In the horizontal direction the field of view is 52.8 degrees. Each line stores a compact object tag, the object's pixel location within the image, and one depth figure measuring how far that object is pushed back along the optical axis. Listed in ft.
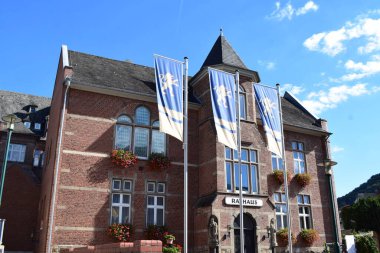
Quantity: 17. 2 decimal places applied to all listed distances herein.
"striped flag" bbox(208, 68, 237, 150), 55.57
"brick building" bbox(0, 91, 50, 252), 87.04
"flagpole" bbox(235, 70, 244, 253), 51.72
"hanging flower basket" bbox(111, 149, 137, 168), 61.77
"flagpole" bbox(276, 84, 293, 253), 58.05
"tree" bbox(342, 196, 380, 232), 133.28
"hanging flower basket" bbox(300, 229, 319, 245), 72.95
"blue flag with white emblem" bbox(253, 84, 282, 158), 60.39
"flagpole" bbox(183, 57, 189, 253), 48.52
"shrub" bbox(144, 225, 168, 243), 60.39
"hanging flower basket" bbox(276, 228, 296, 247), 69.36
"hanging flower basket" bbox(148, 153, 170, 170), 64.69
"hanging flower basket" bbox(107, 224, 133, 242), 57.88
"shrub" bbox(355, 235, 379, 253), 64.69
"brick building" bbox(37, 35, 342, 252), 58.65
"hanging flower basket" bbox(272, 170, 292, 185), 73.97
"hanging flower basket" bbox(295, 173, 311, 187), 77.15
